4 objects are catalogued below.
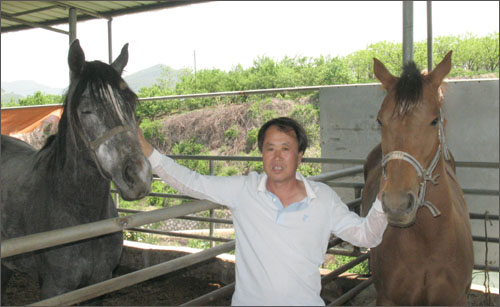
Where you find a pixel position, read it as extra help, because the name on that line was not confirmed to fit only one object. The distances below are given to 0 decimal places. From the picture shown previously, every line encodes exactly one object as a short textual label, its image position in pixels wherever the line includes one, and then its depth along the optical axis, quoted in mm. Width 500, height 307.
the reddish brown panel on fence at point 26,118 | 6320
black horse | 1918
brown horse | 1877
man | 1427
